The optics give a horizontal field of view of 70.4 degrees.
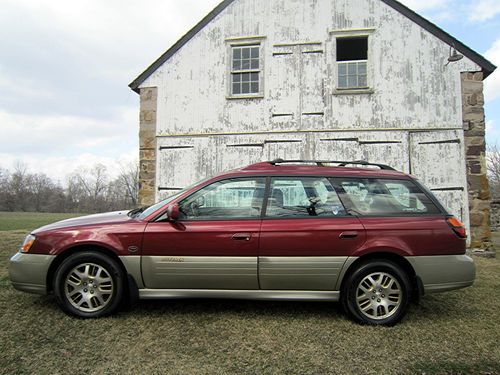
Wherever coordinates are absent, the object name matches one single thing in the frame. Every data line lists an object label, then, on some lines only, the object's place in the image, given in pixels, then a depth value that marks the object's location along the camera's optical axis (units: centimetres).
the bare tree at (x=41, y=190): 6250
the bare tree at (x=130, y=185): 5072
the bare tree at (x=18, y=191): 6050
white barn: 857
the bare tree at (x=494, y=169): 3999
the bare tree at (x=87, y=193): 6132
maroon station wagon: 353
